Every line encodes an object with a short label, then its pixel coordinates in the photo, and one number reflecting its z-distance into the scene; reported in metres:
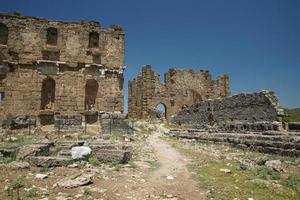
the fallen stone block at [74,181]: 4.50
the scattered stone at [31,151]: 6.44
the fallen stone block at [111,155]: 6.53
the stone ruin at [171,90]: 27.45
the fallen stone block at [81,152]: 6.56
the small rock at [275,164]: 5.87
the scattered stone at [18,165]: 5.64
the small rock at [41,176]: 4.99
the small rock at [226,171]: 5.96
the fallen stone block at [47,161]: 5.96
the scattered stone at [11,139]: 9.94
